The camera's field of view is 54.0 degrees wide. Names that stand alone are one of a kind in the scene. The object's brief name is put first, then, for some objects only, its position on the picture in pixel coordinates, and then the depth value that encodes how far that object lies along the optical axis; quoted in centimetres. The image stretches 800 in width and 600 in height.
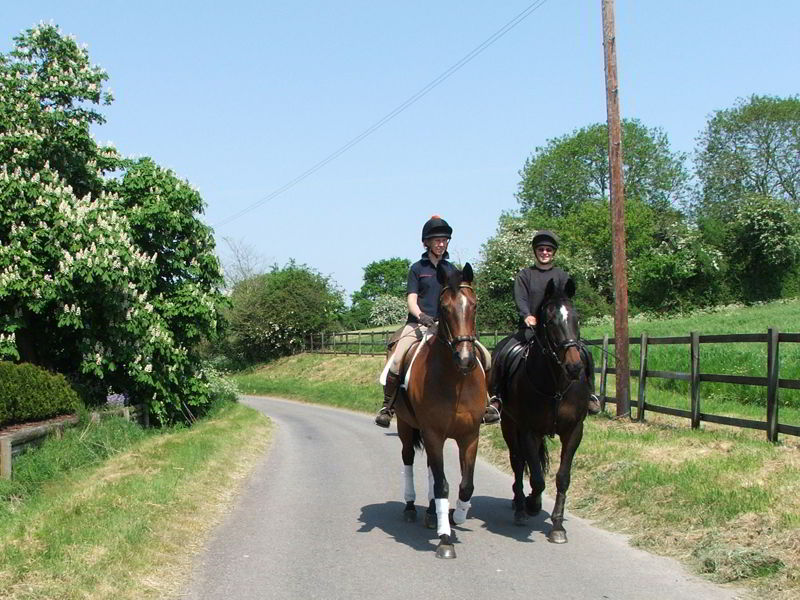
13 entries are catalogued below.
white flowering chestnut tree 1622
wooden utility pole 1562
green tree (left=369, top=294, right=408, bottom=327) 8352
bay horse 682
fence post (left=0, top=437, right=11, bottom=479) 1112
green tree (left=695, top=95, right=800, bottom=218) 6056
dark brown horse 731
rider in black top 819
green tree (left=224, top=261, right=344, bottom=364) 5772
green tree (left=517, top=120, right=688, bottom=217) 6681
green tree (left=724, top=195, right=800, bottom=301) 5182
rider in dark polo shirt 803
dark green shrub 1309
